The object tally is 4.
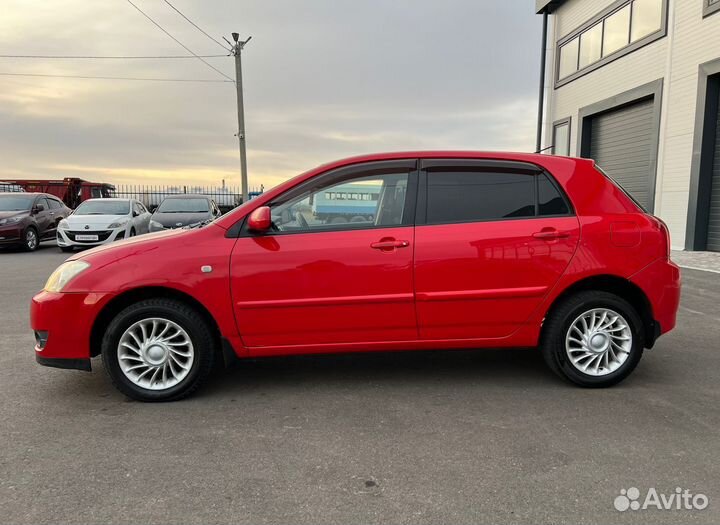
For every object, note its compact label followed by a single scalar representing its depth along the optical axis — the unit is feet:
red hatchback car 11.55
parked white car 43.01
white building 40.60
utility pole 71.56
